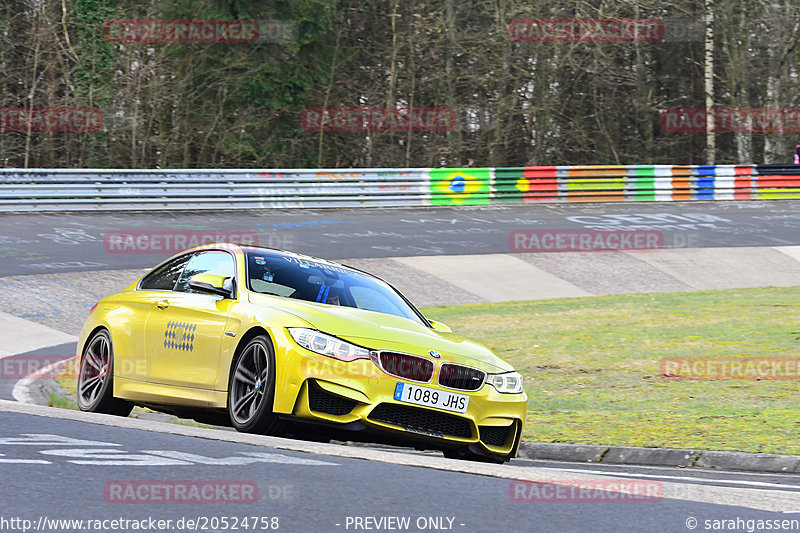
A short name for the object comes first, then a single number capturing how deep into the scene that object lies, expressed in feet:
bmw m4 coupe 50.49
